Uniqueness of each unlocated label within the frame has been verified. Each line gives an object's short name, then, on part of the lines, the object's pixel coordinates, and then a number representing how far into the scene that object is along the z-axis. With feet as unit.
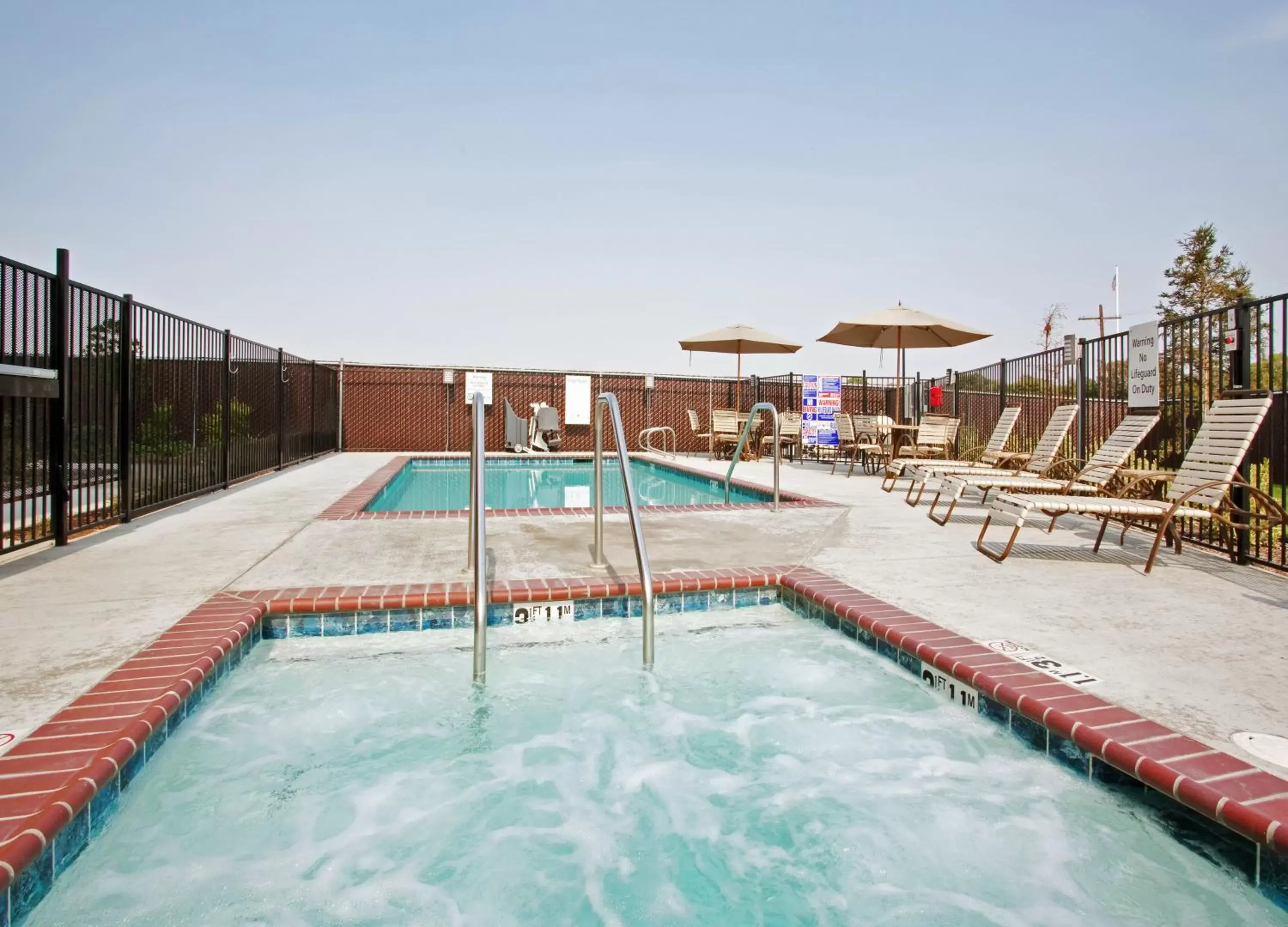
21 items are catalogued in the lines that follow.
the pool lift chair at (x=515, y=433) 49.08
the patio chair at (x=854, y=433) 34.42
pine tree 92.02
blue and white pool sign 40.98
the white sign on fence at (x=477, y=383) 48.57
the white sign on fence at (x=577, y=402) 51.24
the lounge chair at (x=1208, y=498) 13.29
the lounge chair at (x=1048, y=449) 20.66
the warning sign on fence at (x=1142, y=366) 18.03
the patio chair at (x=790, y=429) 42.80
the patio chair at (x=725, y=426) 43.73
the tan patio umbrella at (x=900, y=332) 31.86
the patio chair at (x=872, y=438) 33.14
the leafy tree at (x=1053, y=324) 133.59
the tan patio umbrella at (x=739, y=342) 41.91
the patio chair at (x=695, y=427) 50.71
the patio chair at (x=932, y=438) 31.63
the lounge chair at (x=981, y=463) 22.50
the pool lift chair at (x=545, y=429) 48.42
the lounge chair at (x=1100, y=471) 17.56
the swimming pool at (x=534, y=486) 27.68
